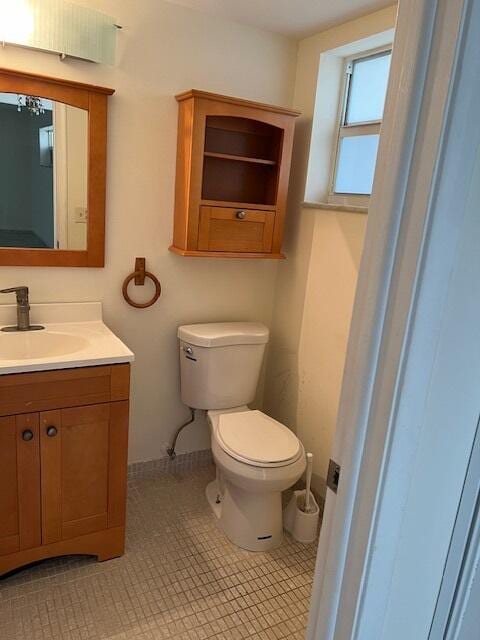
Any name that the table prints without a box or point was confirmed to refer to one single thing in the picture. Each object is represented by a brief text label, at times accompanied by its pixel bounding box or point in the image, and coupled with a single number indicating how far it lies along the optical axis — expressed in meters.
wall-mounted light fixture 1.71
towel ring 2.19
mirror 1.82
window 2.13
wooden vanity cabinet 1.62
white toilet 1.94
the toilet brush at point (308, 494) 2.11
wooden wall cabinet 2.04
